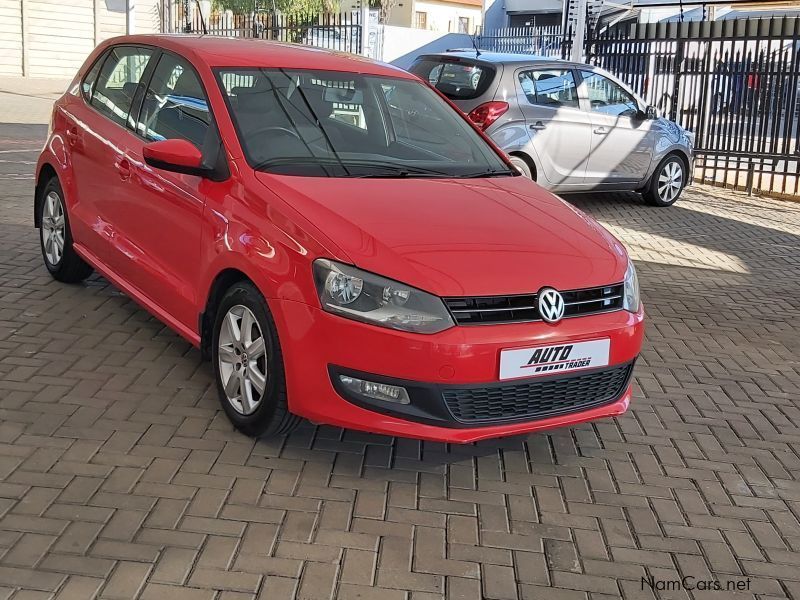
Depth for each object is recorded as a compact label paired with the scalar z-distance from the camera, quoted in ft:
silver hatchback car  31.17
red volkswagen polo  11.46
